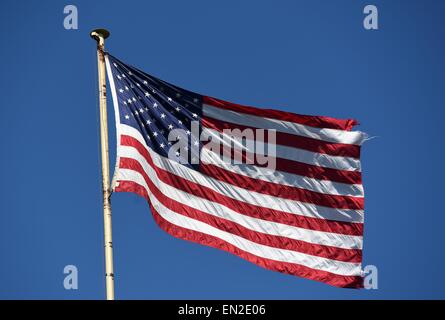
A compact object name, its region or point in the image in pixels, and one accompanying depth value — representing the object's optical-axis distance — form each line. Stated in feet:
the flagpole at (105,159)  55.11
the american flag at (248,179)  64.90
